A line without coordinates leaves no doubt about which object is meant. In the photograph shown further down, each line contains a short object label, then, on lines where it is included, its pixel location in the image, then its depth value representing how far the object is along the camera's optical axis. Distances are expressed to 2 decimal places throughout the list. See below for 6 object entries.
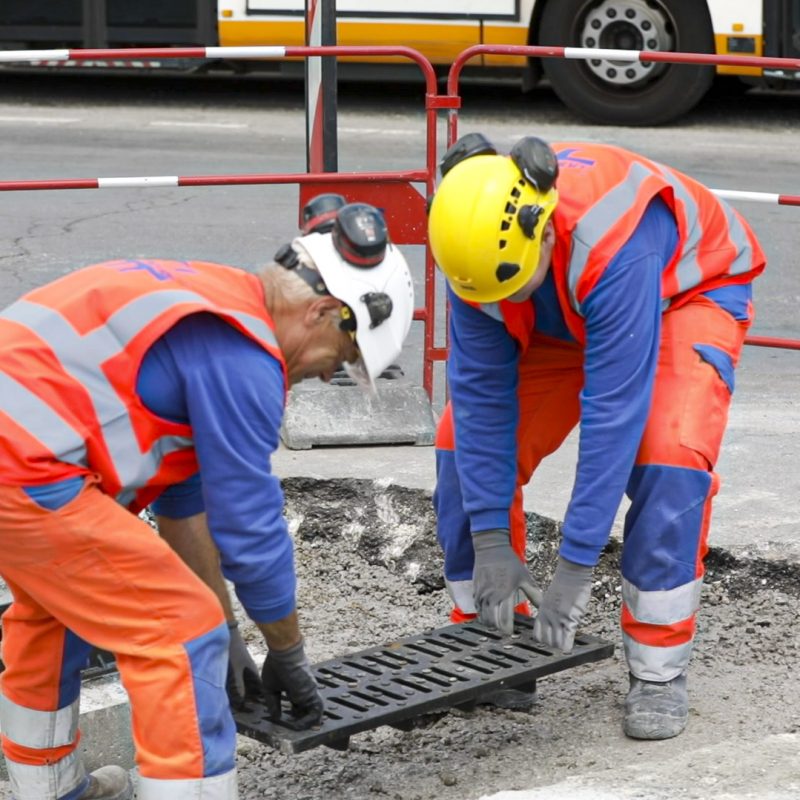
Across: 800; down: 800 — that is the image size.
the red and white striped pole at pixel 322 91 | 11.92
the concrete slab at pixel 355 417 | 11.12
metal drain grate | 6.81
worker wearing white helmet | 5.64
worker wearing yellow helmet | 6.95
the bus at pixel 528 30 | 21.03
